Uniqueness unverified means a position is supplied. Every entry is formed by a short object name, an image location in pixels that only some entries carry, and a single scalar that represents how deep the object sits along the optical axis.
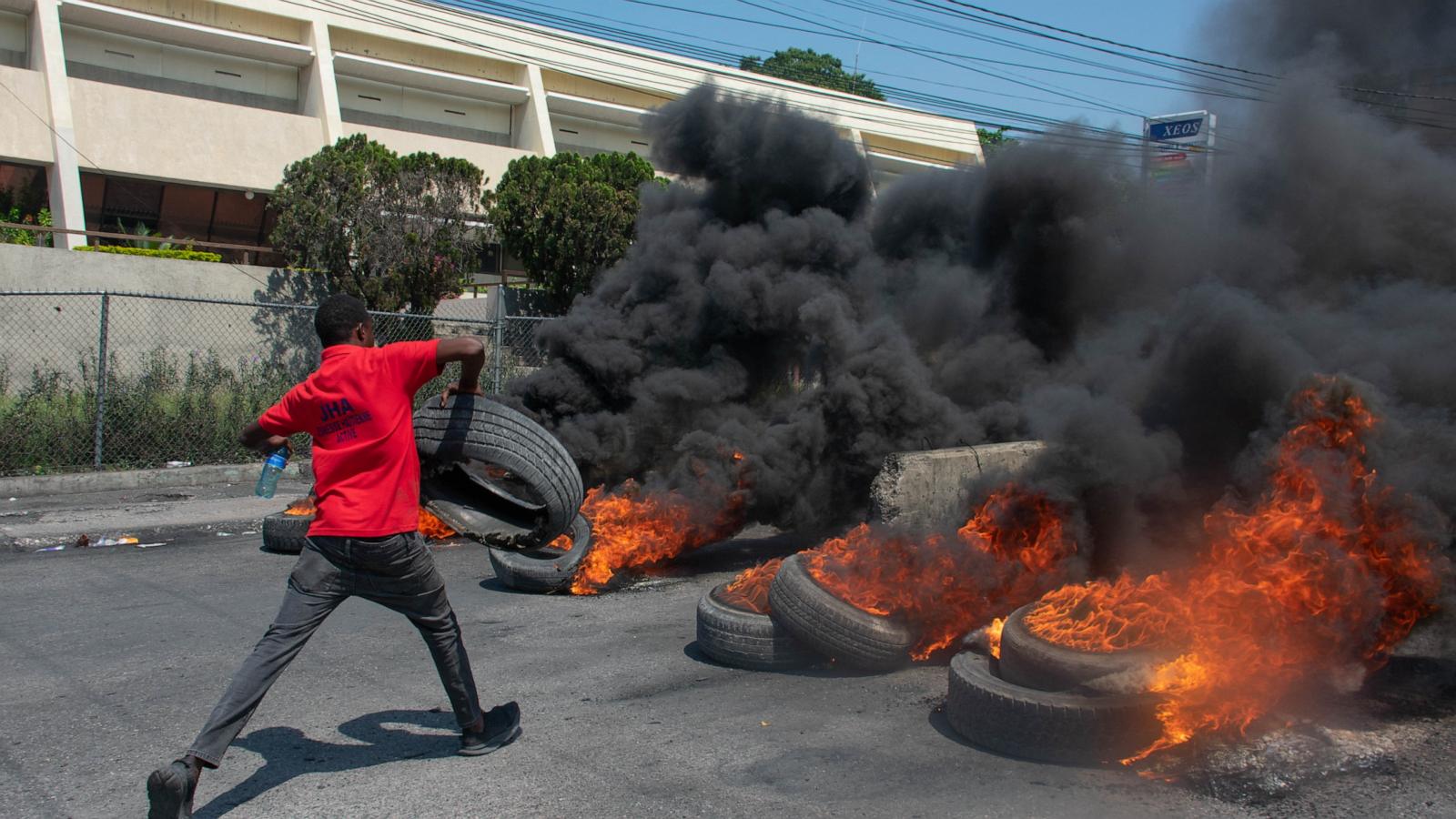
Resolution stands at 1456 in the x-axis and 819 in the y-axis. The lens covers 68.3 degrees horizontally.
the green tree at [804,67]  59.57
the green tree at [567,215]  19.81
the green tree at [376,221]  18.56
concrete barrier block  7.33
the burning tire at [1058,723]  4.35
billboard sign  17.38
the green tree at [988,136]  47.78
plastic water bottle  4.41
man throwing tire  4.13
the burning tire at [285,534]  9.05
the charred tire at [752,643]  5.76
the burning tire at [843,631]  5.56
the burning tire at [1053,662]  4.48
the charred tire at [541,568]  7.62
